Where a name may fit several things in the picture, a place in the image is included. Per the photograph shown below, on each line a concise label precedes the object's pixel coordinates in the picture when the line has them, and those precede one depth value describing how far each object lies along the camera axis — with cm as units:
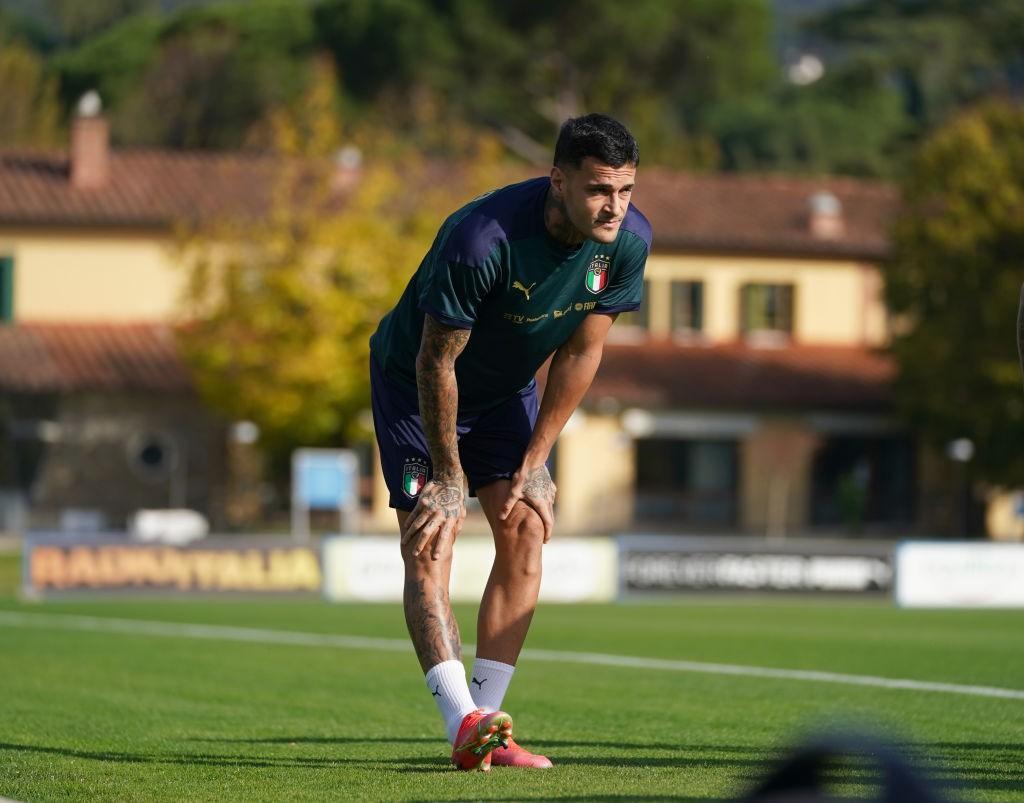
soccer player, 621
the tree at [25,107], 6334
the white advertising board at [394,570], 2561
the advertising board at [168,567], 2470
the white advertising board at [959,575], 2670
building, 4778
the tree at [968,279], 4556
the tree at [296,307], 4322
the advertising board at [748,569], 2689
